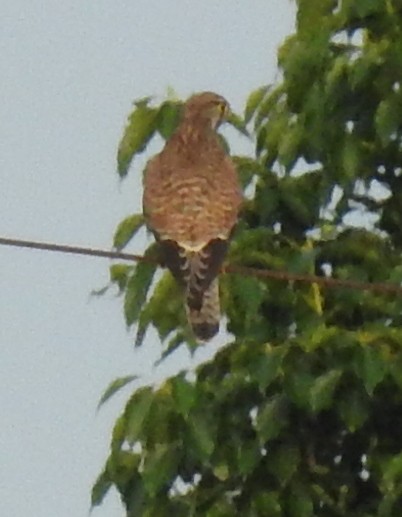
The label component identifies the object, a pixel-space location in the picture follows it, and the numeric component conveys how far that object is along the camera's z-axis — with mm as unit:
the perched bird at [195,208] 14531
